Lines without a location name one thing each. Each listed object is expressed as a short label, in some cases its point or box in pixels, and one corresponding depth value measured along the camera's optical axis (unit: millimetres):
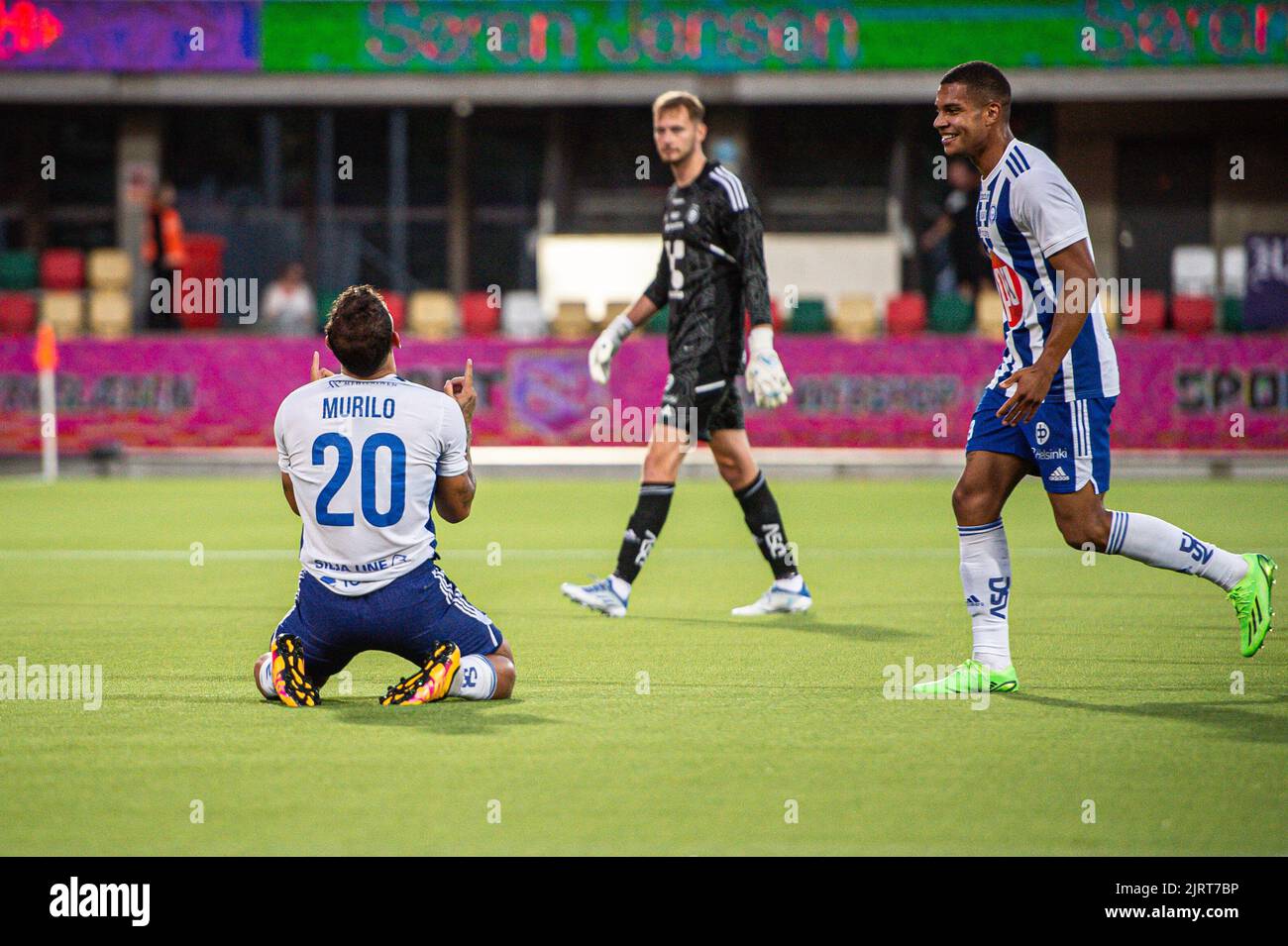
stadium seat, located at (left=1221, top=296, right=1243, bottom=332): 20750
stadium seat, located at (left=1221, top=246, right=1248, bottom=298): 24469
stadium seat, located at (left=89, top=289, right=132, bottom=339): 21748
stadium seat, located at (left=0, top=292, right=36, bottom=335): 21422
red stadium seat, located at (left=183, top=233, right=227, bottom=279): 24797
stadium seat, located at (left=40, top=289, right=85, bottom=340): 21656
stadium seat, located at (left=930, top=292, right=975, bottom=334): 20891
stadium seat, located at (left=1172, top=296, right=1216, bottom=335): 20562
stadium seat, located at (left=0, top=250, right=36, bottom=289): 23375
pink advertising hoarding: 19328
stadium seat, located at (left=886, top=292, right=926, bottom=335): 20969
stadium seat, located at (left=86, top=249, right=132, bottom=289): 23672
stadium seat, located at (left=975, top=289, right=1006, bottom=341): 20438
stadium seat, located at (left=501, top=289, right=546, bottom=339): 22094
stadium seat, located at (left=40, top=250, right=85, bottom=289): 23375
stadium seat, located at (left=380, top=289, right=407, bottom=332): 20812
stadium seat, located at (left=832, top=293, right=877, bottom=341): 20891
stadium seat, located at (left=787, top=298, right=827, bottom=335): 20922
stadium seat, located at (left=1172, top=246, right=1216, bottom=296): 24250
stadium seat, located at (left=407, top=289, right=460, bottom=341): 21609
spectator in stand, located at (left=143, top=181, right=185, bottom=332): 22109
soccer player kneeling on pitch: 5613
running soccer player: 5809
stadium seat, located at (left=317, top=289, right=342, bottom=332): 23488
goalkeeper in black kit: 8227
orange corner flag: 18797
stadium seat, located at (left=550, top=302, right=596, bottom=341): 20609
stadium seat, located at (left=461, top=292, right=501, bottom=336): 21750
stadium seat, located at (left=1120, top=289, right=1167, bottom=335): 20453
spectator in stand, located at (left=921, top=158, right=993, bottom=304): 22781
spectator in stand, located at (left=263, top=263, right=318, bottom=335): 22844
